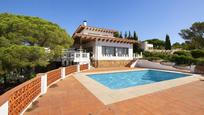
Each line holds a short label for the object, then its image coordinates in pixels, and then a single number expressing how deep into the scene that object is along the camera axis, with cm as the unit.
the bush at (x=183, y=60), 1323
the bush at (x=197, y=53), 1643
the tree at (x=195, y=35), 2652
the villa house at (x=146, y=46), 3309
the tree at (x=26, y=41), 592
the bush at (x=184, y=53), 1706
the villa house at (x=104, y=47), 1354
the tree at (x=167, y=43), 3372
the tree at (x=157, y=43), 4239
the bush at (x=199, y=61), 1134
